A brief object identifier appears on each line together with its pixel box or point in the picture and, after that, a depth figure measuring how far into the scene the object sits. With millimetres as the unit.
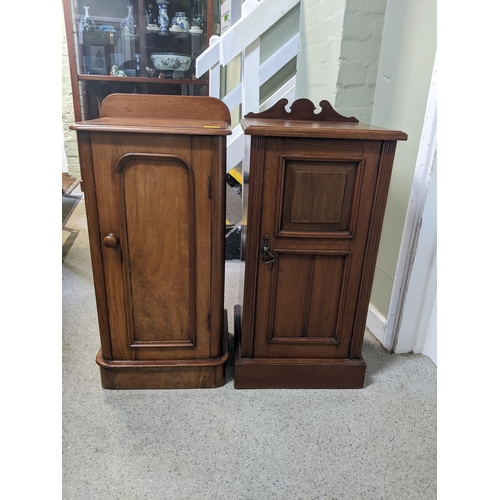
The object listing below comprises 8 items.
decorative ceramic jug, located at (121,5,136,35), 3625
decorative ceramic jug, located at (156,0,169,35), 3623
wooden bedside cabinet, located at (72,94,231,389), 1321
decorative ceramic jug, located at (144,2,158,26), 3637
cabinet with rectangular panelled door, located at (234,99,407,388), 1361
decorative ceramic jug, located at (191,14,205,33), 3678
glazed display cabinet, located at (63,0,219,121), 3609
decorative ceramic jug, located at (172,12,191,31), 3643
